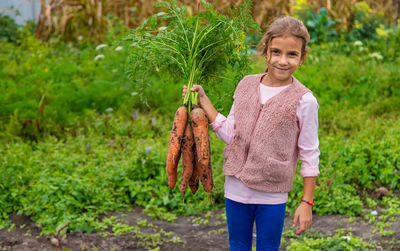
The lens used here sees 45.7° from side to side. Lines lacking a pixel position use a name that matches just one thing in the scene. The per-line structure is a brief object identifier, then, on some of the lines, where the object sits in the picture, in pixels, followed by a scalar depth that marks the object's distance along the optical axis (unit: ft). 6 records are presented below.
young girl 7.36
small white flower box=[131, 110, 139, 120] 20.16
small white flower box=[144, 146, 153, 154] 15.72
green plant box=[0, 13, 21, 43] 32.20
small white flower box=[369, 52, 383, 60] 25.21
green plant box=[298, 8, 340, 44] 28.94
